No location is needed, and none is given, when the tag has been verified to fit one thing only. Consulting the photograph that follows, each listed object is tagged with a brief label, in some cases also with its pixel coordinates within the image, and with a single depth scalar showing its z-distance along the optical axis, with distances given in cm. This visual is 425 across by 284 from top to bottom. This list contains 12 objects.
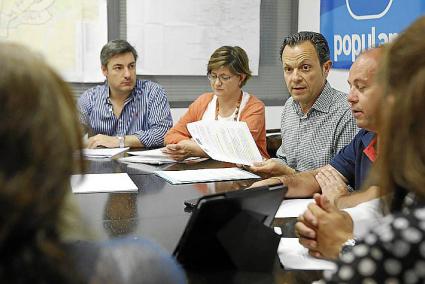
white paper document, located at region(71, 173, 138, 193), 213
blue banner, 354
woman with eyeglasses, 342
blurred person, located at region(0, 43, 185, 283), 61
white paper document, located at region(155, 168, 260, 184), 232
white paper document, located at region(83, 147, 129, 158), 302
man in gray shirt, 279
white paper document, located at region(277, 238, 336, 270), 130
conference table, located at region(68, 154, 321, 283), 123
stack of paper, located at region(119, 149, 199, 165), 282
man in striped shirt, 386
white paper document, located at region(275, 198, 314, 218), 179
